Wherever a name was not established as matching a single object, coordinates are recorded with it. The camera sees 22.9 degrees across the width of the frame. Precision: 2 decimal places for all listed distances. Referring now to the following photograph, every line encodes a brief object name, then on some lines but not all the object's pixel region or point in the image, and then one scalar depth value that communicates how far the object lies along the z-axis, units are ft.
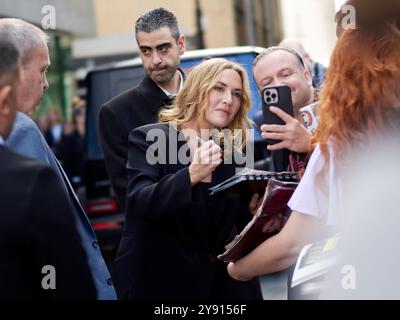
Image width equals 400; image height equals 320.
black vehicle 30.17
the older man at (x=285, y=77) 12.94
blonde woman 12.78
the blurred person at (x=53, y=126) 50.49
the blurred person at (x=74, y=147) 43.09
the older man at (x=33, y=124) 9.95
